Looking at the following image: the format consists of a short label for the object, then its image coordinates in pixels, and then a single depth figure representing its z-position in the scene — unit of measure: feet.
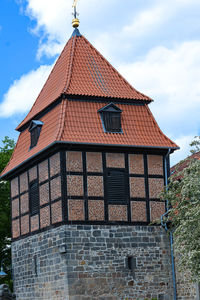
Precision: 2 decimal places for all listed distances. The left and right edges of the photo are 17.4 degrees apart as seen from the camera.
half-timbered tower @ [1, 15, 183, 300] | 77.10
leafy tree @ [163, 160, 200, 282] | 64.28
